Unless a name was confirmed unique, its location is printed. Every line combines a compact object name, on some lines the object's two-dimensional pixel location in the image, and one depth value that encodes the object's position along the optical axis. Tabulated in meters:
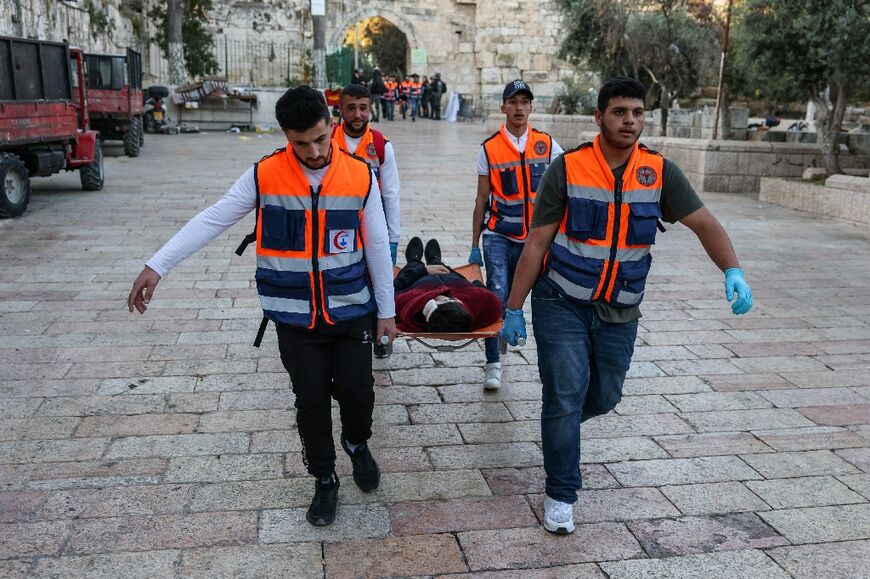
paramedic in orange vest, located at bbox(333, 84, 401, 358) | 5.17
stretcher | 4.41
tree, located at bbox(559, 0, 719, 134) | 19.11
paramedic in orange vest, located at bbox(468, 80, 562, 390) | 4.99
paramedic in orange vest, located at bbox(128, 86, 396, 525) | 3.26
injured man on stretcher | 4.46
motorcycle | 24.19
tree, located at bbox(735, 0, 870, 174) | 11.25
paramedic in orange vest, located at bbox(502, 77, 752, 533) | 3.34
